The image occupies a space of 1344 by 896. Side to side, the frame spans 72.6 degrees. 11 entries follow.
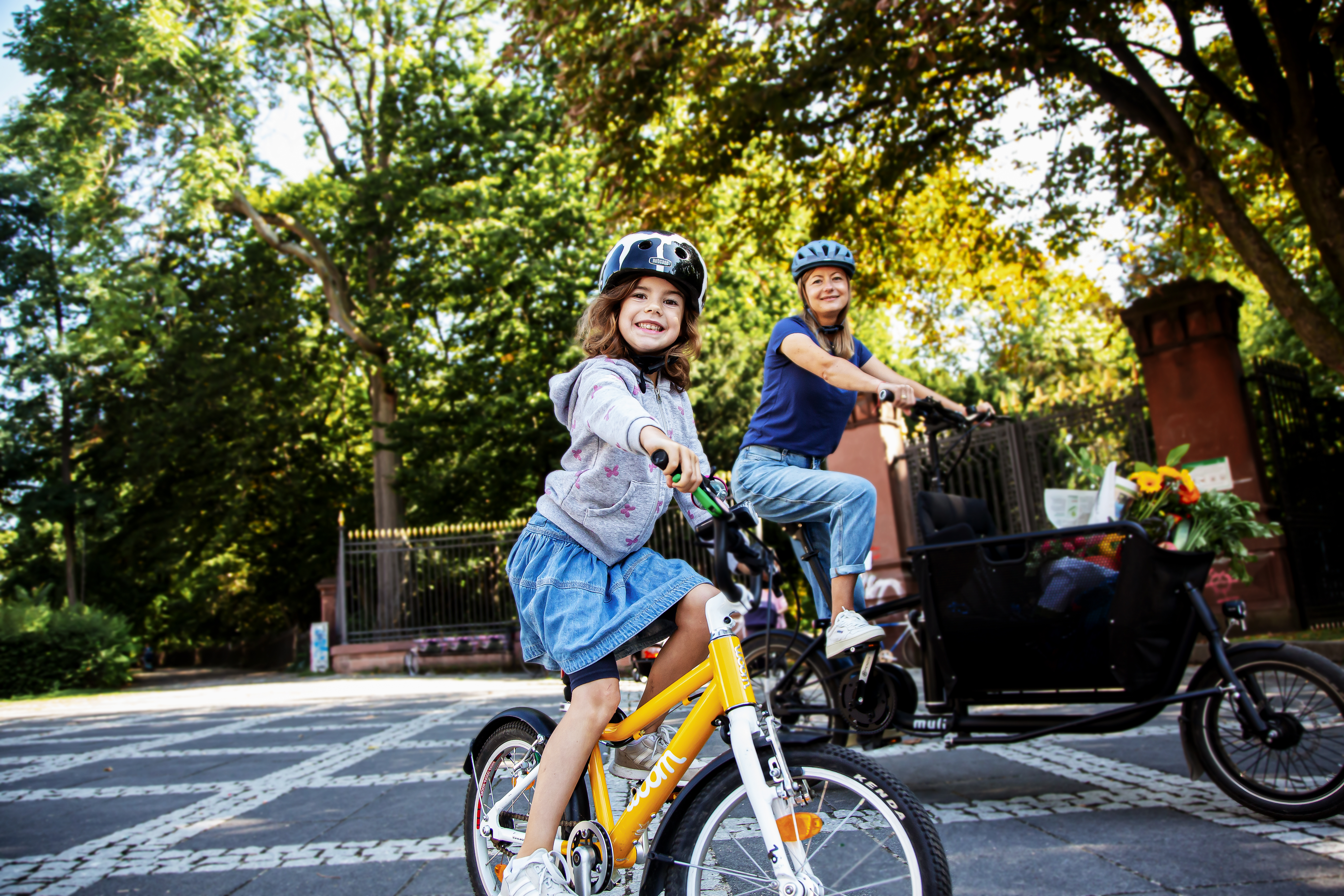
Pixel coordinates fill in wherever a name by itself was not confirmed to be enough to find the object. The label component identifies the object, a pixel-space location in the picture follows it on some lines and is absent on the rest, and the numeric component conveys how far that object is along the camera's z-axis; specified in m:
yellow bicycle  1.83
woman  3.56
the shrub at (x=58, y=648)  16.05
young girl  2.21
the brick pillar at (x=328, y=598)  18.70
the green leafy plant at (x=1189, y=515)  3.56
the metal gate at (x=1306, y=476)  8.50
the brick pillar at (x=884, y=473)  11.23
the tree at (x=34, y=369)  23.94
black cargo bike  3.11
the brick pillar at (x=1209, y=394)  8.29
